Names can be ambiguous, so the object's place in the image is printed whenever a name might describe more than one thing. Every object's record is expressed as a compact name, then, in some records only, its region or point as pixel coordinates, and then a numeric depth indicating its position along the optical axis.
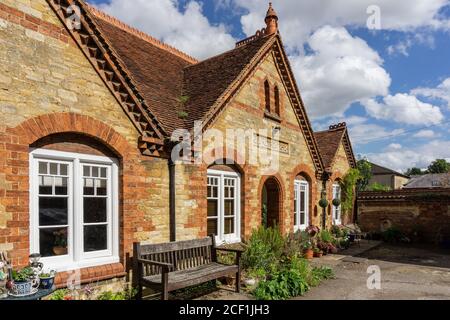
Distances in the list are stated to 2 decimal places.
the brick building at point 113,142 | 5.63
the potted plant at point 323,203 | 15.06
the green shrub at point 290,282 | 7.31
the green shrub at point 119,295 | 6.30
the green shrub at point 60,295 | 5.55
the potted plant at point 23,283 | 4.64
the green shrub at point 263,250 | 9.03
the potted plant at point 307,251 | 11.82
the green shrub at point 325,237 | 13.71
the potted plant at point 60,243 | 6.16
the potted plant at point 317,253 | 12.23
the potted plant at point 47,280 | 5.07
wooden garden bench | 6.31
